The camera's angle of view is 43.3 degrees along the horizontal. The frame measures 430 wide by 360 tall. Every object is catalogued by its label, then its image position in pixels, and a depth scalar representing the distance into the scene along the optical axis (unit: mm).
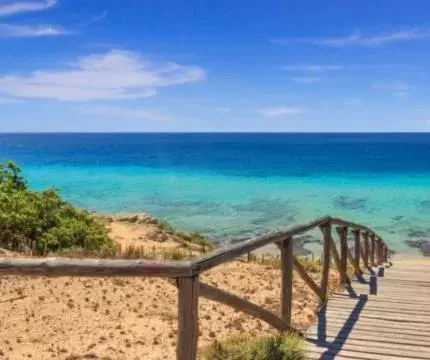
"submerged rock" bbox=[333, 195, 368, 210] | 40219
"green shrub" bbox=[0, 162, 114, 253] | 12609
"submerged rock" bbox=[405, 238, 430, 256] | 24247
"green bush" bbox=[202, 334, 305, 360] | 5098
